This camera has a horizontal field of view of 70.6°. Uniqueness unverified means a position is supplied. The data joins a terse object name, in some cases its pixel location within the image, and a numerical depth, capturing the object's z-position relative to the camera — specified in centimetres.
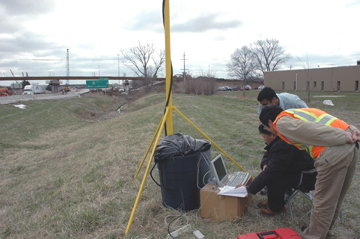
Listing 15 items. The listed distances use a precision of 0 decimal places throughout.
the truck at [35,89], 4755
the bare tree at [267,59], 7900
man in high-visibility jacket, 222
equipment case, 242
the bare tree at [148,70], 6862
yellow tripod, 383
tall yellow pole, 384
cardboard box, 301
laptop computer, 325
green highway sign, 5028
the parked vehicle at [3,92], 4472
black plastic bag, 318
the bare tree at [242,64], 7556
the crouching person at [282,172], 285
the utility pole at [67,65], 13738
